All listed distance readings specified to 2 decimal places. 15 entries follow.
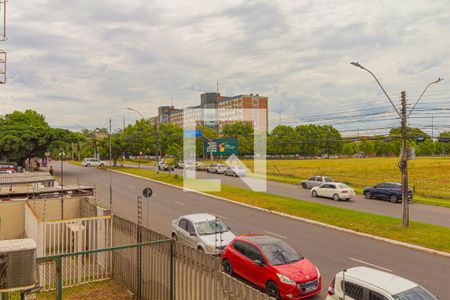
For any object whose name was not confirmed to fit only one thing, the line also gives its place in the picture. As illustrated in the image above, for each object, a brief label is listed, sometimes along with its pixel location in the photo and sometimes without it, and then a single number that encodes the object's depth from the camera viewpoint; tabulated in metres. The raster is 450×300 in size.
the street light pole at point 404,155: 19.18
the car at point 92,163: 69.00
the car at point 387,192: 30.59
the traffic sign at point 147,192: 19.12
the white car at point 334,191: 30.55
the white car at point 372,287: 7.73
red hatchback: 9.90
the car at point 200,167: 60.70
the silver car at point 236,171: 49.28
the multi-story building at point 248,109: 181.50
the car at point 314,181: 36.78
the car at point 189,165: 61.56
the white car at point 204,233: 13.98
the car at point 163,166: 60.73
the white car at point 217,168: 54.34
